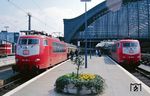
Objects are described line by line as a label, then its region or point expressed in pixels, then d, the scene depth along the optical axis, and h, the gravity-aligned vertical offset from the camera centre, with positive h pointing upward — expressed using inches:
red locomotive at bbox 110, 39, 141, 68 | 544.5 -22.8
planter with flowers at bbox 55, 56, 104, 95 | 200.9 -55.1
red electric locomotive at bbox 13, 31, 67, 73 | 372.6 -15.3
